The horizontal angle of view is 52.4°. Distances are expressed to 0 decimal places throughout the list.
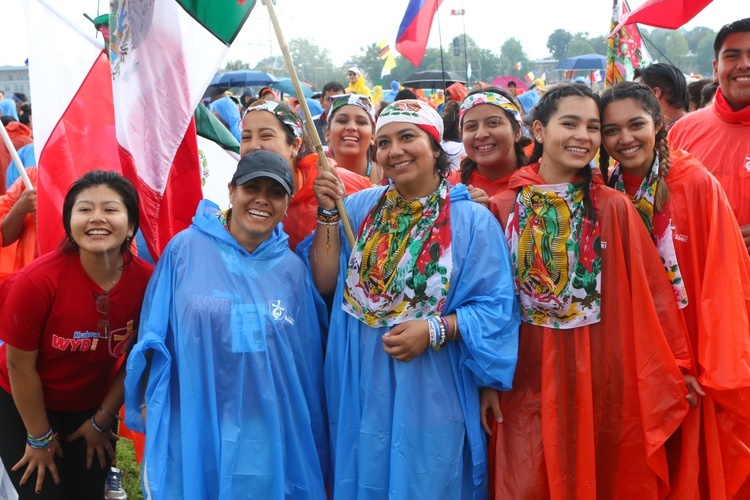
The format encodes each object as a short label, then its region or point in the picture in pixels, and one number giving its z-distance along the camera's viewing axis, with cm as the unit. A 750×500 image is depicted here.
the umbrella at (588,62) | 3071
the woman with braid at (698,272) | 288
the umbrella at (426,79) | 2234
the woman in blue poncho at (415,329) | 278
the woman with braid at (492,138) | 355
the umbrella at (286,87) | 2042
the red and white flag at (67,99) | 357
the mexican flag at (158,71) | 305
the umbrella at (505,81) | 2045
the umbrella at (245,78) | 2461
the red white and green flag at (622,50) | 516
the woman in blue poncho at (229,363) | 269
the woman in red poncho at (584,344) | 286
